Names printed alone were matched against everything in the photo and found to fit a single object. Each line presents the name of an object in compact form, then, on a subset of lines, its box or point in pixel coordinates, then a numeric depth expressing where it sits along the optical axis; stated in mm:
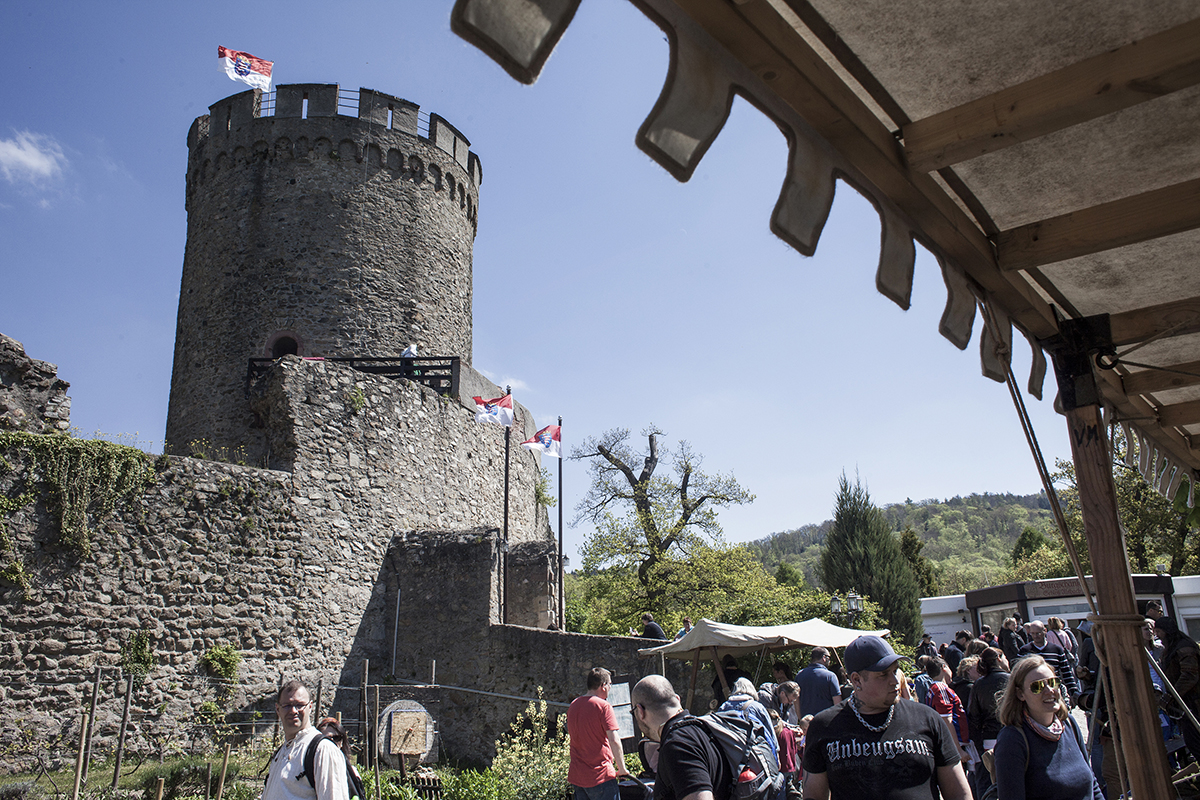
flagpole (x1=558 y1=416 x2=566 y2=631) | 15672
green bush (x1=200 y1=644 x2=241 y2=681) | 10953
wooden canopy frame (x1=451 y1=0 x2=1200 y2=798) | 2062
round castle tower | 17875
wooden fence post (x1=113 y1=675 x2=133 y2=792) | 8242
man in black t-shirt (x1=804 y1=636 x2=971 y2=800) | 2848
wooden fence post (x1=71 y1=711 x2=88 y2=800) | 6301
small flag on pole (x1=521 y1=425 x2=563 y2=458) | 18078
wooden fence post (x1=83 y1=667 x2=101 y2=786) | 8164
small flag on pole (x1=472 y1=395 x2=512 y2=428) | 16844
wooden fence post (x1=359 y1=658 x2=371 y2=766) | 9320
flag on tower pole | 18469
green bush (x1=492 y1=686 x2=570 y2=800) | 7676
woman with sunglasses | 3180
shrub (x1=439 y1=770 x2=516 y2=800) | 7613
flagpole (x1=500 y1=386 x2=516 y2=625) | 14228
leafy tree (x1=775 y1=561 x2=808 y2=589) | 53500
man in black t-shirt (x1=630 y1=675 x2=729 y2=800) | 2922
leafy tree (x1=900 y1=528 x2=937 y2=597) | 39188
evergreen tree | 30484
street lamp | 16356
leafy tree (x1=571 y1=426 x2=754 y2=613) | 23969
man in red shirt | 5598
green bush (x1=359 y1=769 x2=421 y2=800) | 7506
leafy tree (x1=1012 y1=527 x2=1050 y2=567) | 47350
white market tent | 9516
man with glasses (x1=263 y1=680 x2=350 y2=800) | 3742
